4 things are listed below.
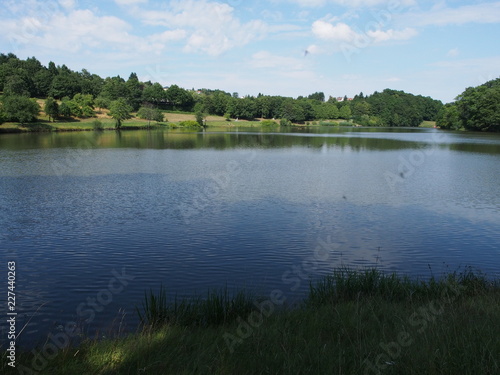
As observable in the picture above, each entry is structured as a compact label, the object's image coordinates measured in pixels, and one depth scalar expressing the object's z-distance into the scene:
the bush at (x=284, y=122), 157.75
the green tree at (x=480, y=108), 101.81
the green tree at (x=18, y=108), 78.88
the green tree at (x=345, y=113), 178.00
